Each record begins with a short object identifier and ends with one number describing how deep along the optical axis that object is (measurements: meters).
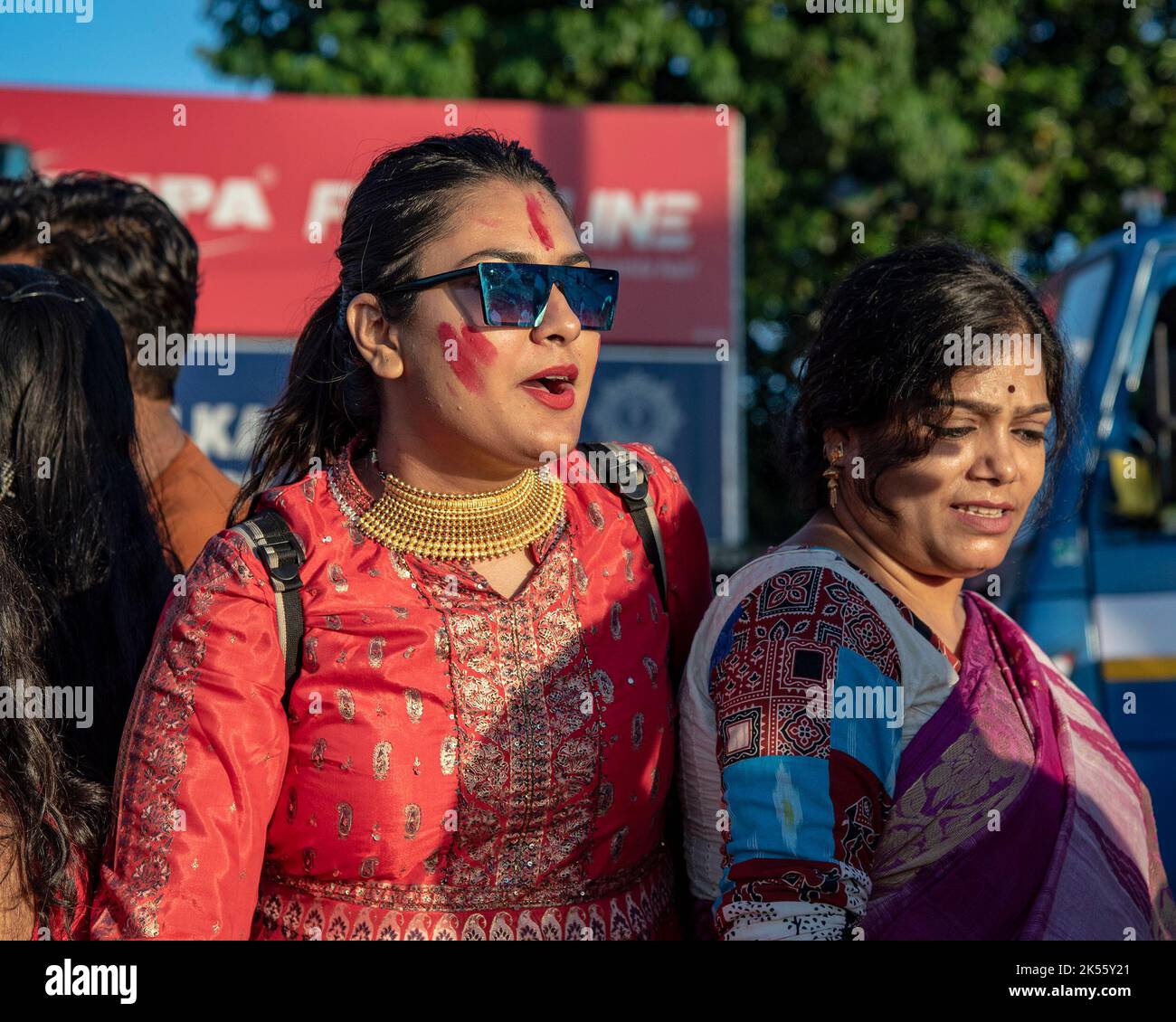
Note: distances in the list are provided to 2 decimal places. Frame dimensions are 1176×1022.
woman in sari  1.78
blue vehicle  4.38
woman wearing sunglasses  1.78
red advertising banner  7.98
